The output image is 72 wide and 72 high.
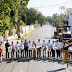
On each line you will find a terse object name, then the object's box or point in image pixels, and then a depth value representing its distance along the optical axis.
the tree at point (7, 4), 18.31
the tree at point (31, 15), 77.32
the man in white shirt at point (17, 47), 15.49
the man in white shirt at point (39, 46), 15.73
